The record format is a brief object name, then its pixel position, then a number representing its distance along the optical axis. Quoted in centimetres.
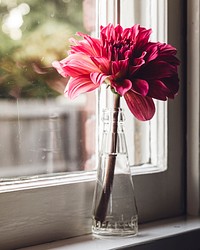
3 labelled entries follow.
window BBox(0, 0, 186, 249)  86
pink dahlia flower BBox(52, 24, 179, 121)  85
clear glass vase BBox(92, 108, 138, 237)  90
